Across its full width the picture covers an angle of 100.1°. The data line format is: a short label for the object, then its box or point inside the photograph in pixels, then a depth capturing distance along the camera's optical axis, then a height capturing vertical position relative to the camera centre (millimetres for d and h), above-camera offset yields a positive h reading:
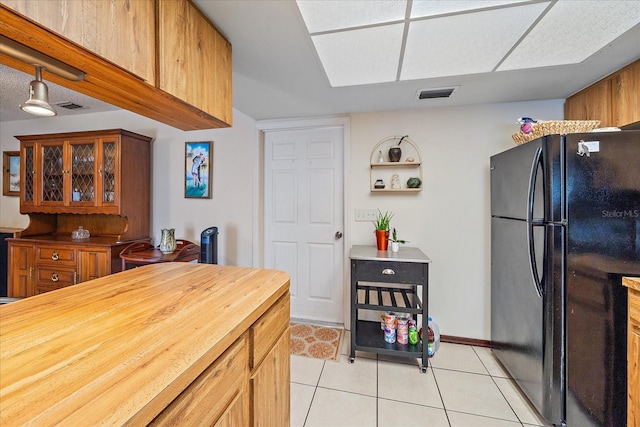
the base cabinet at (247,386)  606 -493
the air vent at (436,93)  2039 +950
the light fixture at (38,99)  914 +400
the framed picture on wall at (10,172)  3221 +496
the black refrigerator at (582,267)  1360 -276
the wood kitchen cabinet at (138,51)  756 +561
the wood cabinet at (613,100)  1616 +773
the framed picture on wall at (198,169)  2844 +475
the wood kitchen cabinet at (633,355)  1154 -618
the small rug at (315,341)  2225 -1150
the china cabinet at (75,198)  2480 +152
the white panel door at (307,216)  2734 -23
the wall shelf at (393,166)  2447 +445
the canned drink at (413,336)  2068 -942
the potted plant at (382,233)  2324 -166
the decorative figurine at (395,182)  2455 +293
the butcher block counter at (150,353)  456 -308
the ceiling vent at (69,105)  2705 +1120
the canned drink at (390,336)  2092 -954
